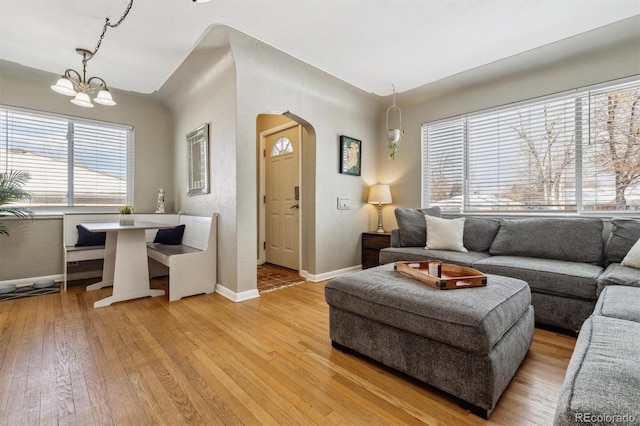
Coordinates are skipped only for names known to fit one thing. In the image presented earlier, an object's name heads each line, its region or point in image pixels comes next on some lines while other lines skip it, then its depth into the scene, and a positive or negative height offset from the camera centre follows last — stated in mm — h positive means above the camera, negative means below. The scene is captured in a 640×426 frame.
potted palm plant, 3096 +205
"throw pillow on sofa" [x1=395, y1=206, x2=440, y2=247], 3318 -203
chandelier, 2332 +1069
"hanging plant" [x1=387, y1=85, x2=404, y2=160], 3564 +941
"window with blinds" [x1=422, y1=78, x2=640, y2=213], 2676 +591
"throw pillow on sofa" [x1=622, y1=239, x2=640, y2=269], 2102 -368
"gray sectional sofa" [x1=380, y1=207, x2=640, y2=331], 2057 -437
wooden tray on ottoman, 1571 -394
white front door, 4152 +199
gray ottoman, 1271 -610
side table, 3881 -490
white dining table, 2746 -558
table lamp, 4133 +201
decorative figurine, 4152 +150
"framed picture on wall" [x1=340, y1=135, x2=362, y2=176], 3934 +775
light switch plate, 3945 +98
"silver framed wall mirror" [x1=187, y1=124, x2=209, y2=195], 3373 +634
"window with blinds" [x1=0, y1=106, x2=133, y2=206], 3346 +702
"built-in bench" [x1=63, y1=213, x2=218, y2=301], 2904 -449
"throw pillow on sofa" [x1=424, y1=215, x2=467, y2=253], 3076 -266
